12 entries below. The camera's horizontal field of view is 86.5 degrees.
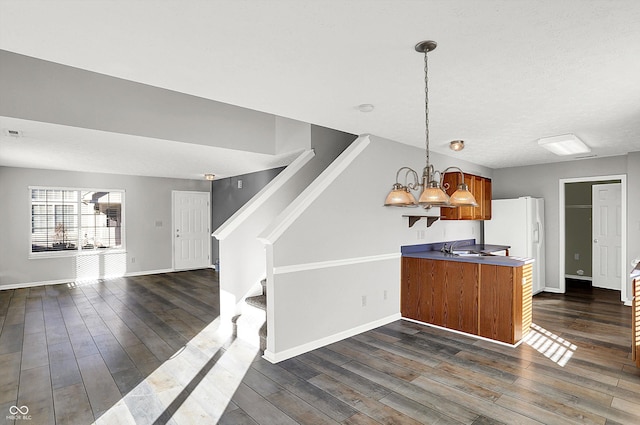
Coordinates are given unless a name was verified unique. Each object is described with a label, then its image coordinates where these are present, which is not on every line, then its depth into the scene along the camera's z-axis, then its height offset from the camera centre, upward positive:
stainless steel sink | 4.54 -0.58
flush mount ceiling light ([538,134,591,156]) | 4.40 +0.94
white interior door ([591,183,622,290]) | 6.36 -0.41
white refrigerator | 6.06 -0.29
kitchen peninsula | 3.79 -0.98
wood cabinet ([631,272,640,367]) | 3.10 -0.99
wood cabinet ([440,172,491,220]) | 5.69 +0.26
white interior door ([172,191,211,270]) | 8.66 -0.47
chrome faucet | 4.82 -0.55
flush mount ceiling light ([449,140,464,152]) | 4.62 +0.93
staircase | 3.66 -1.29
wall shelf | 4.92 -0.08
